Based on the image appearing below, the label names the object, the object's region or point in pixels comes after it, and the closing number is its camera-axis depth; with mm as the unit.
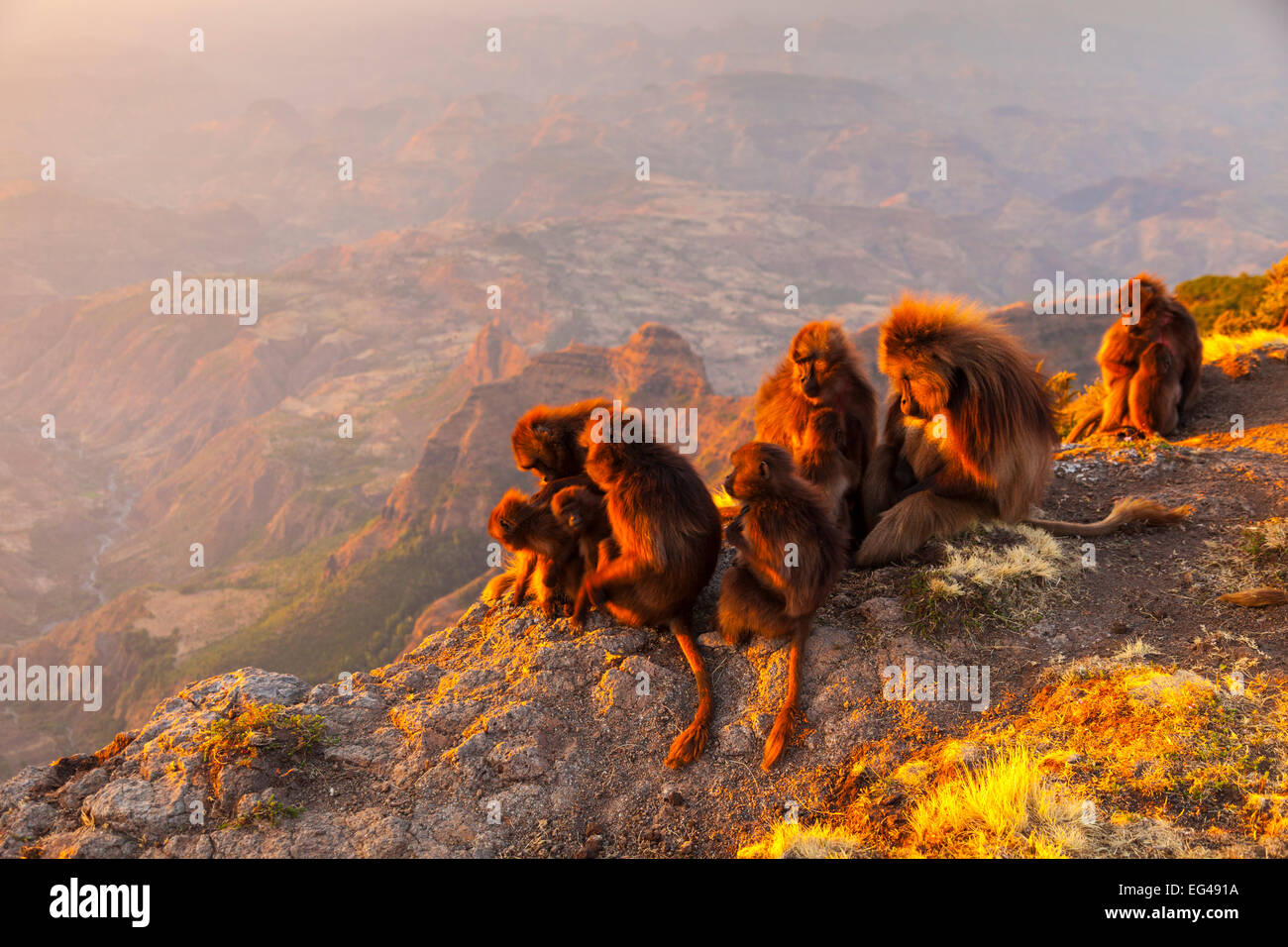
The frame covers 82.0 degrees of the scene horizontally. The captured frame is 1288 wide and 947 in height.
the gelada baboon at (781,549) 6410
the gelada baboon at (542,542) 7336
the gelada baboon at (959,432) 7285
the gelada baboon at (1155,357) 11094
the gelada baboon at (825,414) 7652
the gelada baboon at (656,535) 6781
